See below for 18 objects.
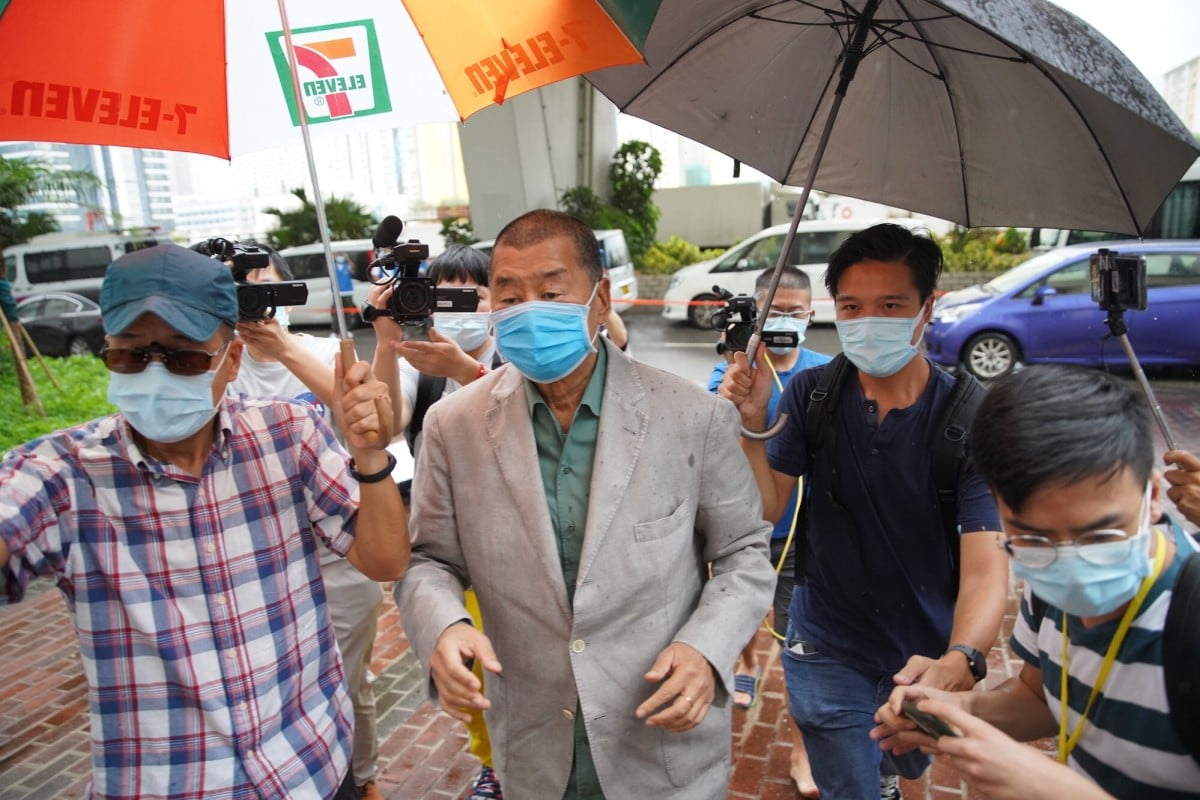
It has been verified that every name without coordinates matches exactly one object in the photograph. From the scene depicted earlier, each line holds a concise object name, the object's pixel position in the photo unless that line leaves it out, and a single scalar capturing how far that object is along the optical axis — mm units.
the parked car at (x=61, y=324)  14984
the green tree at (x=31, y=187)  10585
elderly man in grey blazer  1815
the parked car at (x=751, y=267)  13195
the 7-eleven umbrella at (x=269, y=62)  1904
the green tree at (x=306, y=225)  22297
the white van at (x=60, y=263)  18141
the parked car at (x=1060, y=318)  9039
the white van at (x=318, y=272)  16391
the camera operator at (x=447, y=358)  2396
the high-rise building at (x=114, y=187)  12258
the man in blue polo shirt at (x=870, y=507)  2230
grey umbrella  2113
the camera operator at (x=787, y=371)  3287
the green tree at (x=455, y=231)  18922
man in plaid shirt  1683
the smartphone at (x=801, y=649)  2473
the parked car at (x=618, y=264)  14320
